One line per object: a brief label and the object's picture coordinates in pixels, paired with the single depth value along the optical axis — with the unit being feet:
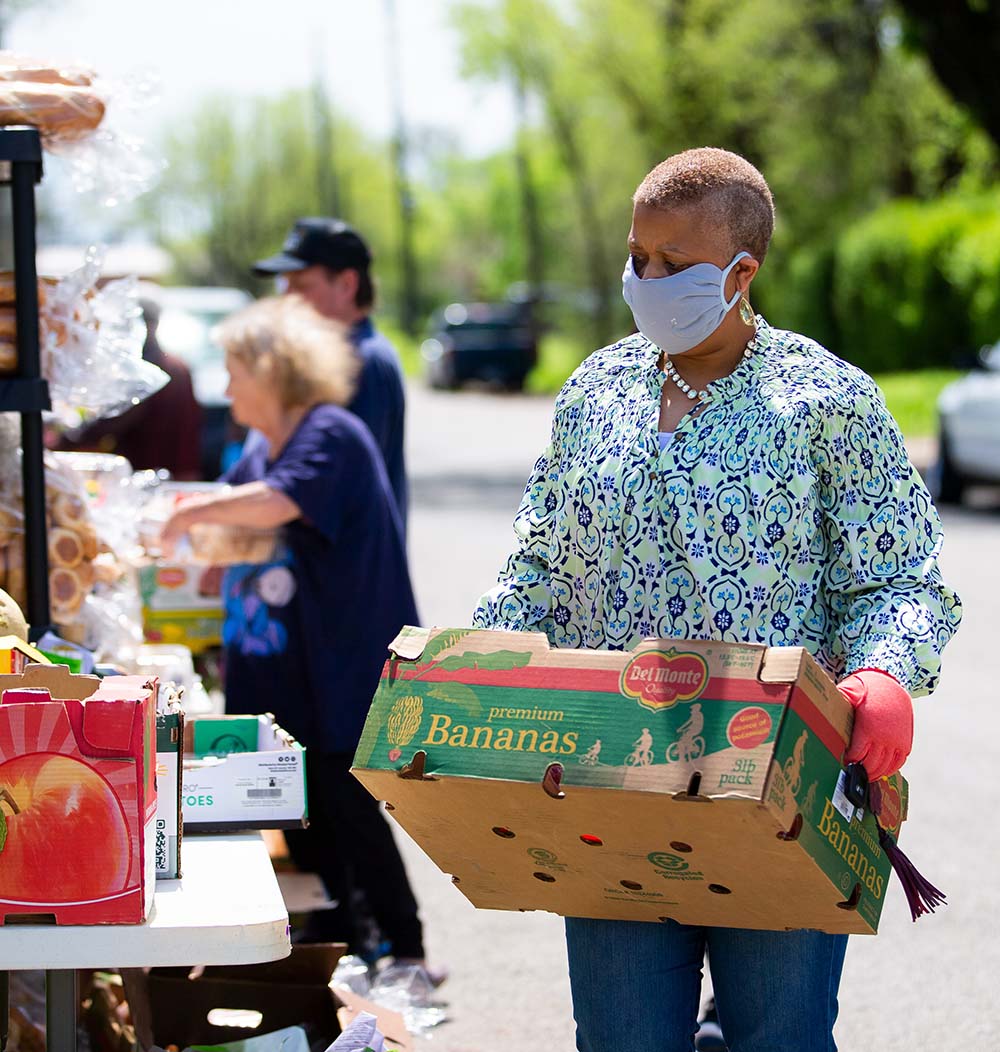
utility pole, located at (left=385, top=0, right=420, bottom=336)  157.28
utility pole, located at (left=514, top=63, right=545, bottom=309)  144.87
